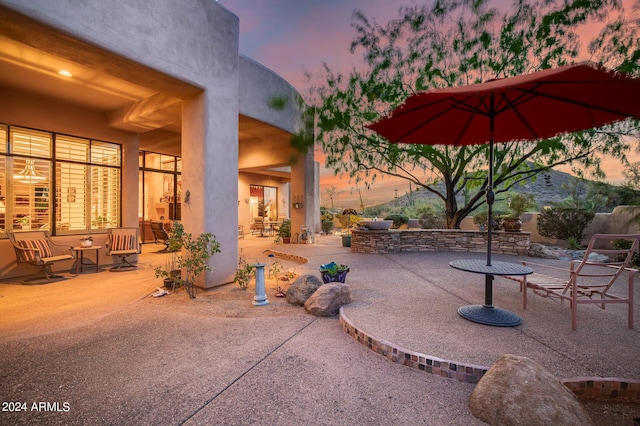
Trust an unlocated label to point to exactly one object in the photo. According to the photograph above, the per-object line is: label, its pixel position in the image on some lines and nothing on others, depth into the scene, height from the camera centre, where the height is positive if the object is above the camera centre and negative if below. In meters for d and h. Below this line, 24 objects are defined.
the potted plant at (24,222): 6.16 -0.26
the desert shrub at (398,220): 14.25 -0.38
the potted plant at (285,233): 10.63 -0.78
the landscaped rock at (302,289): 4.12 -1.07
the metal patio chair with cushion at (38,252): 5.32 -0.77
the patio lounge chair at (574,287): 2.79 -0.77
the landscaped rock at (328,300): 3.61 -1.07
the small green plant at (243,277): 4.88 -1.07
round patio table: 2.93 -1.02
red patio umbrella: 2.28 +1.03
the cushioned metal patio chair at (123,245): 6.65 -0.78
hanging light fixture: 6.12 +0.72
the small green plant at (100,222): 7.26 -0.29
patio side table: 6.12 -1.04
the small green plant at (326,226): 15.27 -0.73
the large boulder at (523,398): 1.70 -1.10
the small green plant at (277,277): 4.58 -1.21
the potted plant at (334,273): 4.47 -0.92
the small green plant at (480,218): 11.90 -0.21
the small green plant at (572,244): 8.77 -0.90
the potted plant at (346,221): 9.45 -0.44
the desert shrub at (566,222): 9.15 -0.28
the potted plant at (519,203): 11.32 +0.37
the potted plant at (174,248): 4.70 -0.60
